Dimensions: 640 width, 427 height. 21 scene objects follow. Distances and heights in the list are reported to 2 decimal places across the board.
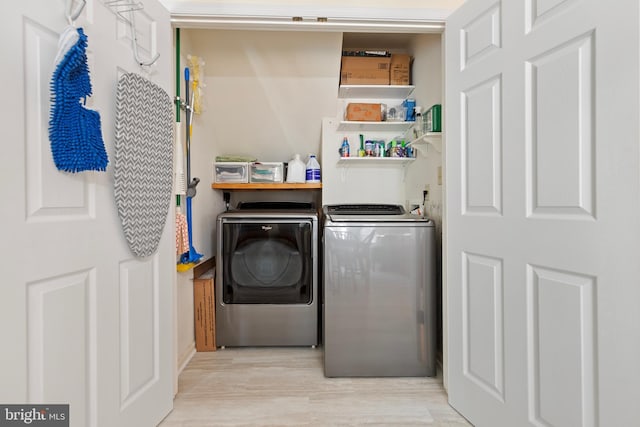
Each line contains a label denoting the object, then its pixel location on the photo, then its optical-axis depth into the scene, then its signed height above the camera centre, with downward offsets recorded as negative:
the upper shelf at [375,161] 2.46 +0.41
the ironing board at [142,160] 1.22 +0.22
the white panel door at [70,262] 0.87 -0.16
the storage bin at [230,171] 2.62 +0.34
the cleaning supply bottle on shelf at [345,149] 2.51 +0.49
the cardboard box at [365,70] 2.40 +1.06
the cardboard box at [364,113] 2.47 +0.76
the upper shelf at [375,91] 2.38 +0.92
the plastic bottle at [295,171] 2.69 +0.35
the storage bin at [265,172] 2.65 +0.33
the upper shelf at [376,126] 2.44 +0.67
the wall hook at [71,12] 0.99 +0.63
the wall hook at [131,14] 1.23 +0.78
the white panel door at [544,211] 0.92 +0.00
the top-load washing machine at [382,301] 1.92 -0.53
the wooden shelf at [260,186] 2.57 +0.21
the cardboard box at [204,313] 2.27 -0.70
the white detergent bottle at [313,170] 2.69 +0.35
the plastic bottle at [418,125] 2.12 +0.60
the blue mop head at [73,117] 0.94 +0.29
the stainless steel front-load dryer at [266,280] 2.31 -0.49
